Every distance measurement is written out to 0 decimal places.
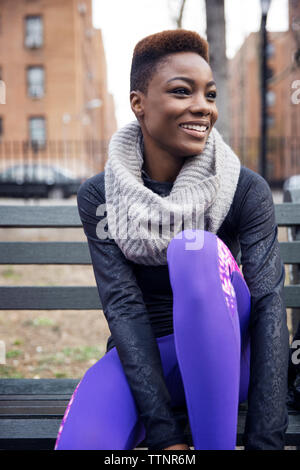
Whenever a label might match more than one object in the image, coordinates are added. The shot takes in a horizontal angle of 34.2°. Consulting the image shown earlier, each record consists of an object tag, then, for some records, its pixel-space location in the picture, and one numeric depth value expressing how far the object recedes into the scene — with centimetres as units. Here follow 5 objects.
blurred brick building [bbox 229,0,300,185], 3362
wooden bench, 243
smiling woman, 139
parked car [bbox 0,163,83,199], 1116
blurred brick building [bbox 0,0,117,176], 2894
